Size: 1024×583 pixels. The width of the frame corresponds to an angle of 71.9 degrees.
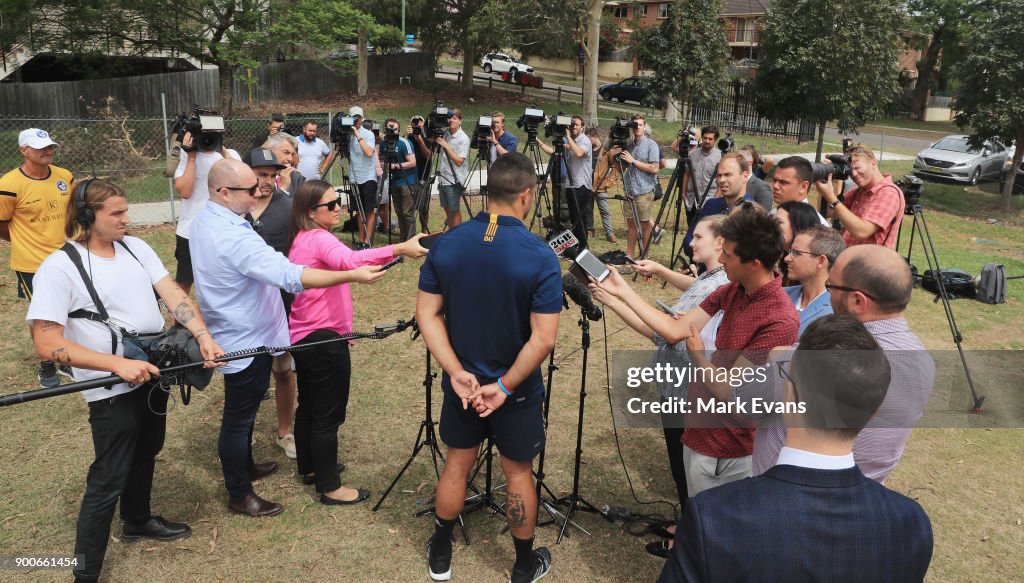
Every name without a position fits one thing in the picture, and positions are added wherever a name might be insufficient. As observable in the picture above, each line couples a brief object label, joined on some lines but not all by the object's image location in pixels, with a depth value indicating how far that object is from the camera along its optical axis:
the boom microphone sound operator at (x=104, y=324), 2.85
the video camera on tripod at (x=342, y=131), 8.27
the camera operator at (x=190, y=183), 5.25
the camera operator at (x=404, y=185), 8.80
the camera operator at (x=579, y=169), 8.65
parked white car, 39.44
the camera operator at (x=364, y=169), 8.48
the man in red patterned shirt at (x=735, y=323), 2.56
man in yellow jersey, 4.77
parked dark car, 32.97
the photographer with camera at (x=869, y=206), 4.89
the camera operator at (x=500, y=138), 8.91
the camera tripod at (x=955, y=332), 5.18
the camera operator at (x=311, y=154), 8.21
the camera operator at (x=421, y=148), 9.03
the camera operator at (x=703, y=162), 8.00
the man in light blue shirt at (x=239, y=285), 3.22
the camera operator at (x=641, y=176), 8.59
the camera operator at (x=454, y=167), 8.66
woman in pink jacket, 3.46
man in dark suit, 1.41
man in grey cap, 4.31
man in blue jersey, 2.74
